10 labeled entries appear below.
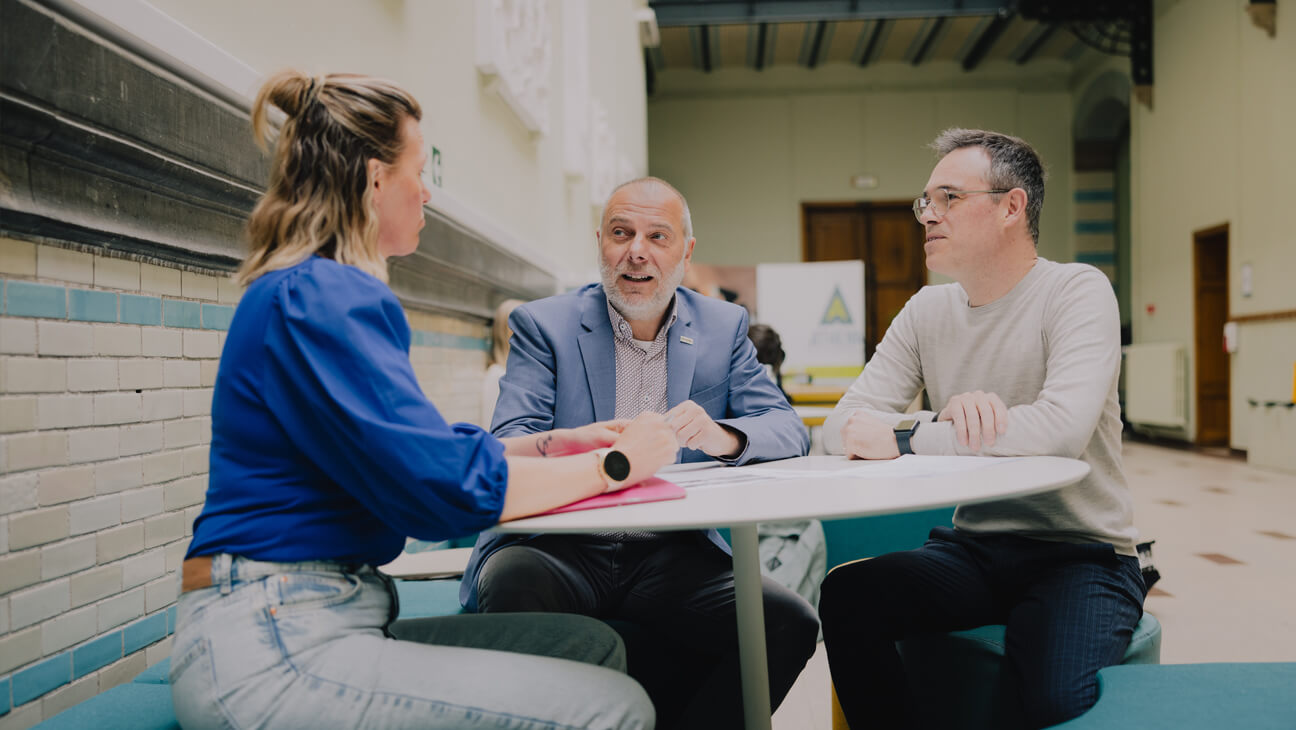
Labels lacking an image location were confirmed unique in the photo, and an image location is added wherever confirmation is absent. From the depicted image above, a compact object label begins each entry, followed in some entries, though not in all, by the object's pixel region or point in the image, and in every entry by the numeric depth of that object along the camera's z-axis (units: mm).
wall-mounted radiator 9461
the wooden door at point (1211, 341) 9250
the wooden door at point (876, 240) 13742
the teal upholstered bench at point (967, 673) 1546
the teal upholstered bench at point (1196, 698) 1120
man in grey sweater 1495
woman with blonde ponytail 971
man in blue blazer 1680
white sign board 7383
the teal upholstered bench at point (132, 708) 1185
